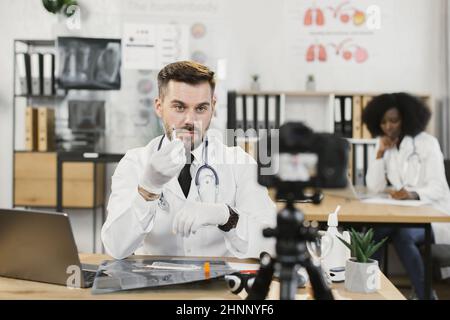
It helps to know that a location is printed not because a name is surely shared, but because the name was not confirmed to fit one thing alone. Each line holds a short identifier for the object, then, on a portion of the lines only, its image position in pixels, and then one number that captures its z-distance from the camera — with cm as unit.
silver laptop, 113
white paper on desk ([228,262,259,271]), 127
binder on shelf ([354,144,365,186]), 363
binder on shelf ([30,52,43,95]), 375
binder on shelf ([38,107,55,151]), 377
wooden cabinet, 373
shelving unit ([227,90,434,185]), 370
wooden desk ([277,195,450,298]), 230
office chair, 270
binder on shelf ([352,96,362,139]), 374
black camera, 70
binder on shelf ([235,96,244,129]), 376
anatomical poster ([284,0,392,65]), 400
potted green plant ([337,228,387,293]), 119
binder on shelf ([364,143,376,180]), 366
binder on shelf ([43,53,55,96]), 377
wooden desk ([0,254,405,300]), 110
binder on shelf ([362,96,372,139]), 370
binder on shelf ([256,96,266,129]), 379
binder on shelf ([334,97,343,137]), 380
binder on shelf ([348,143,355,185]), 361
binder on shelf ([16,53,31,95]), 376
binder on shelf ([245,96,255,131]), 377
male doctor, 148
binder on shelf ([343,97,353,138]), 378
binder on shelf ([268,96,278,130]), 380
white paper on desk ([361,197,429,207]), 265
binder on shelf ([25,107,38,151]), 374
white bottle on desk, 127
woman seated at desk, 287
